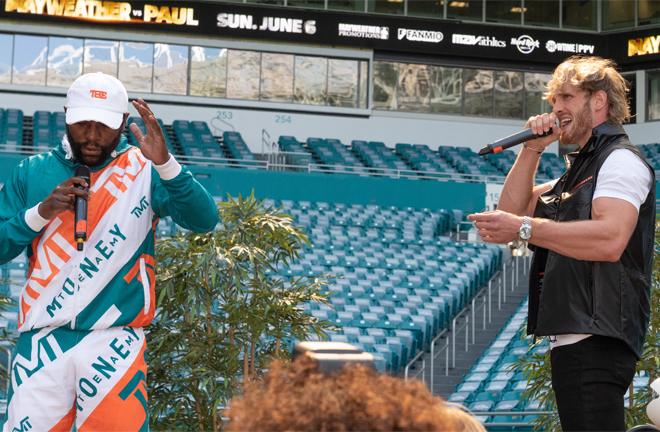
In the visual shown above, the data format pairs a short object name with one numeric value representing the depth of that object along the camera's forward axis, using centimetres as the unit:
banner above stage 1579
